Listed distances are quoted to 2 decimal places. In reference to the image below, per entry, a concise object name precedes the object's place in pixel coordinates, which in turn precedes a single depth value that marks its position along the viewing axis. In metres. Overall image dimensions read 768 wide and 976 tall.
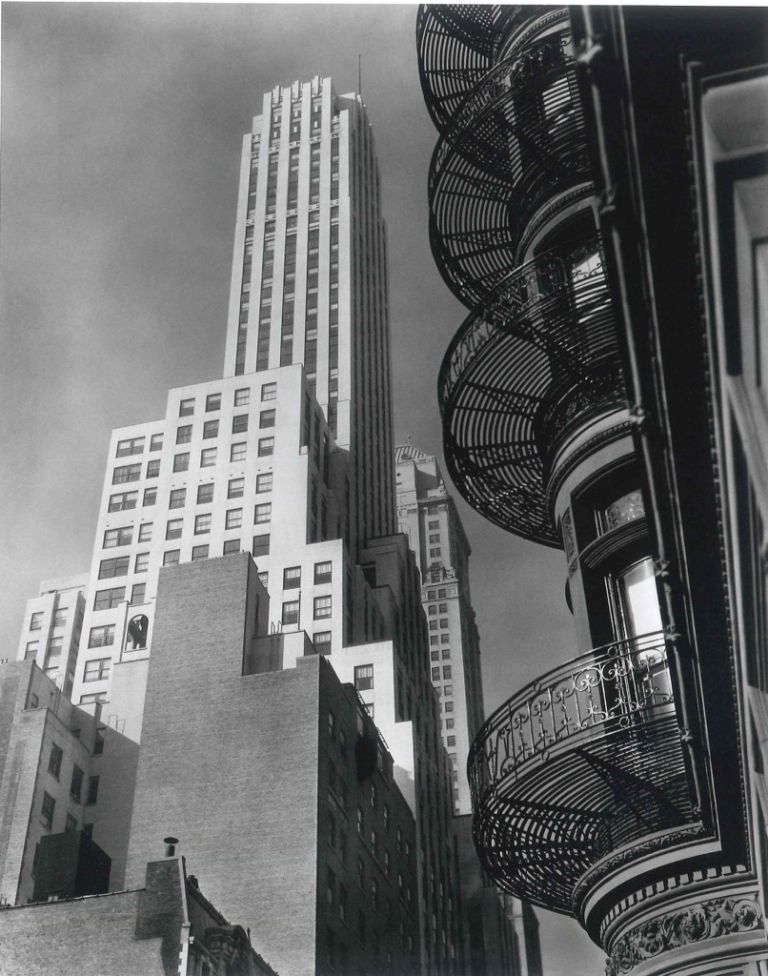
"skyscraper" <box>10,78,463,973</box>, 68.94
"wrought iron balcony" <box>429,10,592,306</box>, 18.55
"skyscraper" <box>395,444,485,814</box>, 151.38
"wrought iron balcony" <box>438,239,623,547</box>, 16.84
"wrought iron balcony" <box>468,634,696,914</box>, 13.76
